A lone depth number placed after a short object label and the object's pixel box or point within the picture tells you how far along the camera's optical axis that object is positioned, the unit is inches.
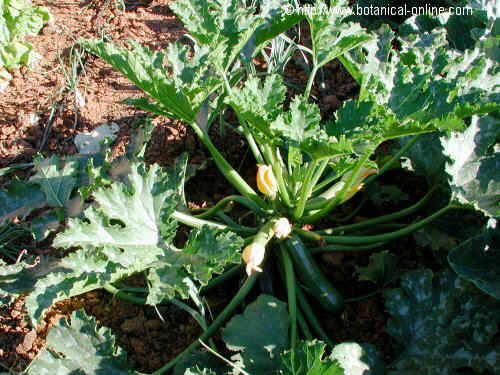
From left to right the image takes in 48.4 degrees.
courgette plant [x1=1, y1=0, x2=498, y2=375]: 68.8
